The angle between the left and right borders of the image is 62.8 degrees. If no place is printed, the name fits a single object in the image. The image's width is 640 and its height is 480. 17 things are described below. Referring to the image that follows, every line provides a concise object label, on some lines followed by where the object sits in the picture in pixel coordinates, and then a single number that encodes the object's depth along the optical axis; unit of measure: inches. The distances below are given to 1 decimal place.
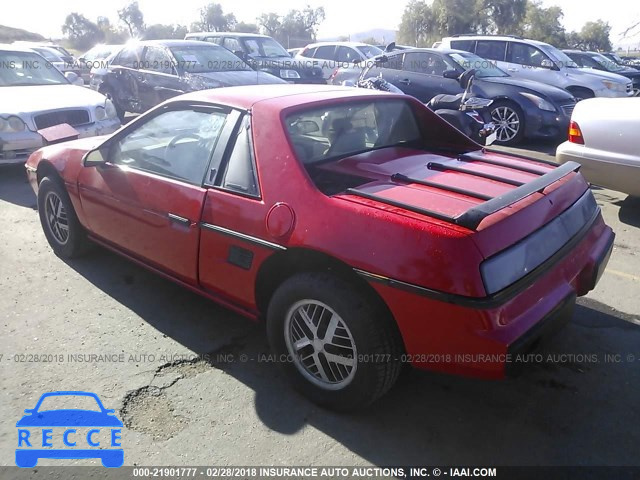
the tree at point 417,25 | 1726.1
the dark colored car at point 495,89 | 341.7
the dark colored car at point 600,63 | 641.6
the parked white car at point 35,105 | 257.9
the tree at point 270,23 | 2155.5
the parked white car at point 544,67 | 420.5
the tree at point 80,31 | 2277.3
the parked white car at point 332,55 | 536.4
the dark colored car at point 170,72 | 343.5
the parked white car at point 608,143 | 189.2
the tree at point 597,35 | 2142.3
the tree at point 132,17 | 2442.2
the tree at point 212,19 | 2289.6
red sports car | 85.1
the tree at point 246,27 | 2272.1
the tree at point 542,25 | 1856.5
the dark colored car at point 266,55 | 485.1
